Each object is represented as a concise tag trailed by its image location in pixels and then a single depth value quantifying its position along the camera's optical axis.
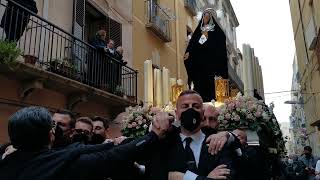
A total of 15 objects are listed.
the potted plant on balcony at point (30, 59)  6.98
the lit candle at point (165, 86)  5.28
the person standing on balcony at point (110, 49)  9.86
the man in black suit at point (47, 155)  1.89
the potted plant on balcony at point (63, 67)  7.86
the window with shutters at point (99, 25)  11.29
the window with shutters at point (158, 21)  13.69
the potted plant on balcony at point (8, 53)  6.16
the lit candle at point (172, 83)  5.74
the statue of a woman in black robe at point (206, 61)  5.96
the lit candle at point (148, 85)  5.20
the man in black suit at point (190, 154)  2.19
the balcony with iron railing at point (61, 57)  7.15
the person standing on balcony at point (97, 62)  9.34
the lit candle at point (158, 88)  5.23
